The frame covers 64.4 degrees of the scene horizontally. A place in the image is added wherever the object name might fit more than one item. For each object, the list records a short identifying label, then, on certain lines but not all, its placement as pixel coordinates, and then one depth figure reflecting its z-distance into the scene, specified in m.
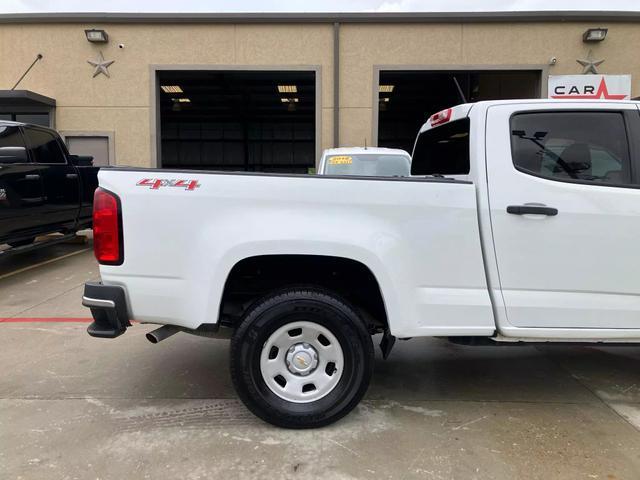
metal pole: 12.15
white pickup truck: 2.96
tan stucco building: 12.17
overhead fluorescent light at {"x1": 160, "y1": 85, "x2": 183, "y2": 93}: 21.80
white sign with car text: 11.84
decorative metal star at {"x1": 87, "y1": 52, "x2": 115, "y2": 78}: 12.44
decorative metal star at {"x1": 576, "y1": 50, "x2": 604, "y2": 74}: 12.15
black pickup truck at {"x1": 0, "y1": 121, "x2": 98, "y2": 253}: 6.80
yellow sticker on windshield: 7.57
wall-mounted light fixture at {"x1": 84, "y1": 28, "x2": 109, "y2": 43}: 12.09
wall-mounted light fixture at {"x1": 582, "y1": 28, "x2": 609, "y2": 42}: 11.86
